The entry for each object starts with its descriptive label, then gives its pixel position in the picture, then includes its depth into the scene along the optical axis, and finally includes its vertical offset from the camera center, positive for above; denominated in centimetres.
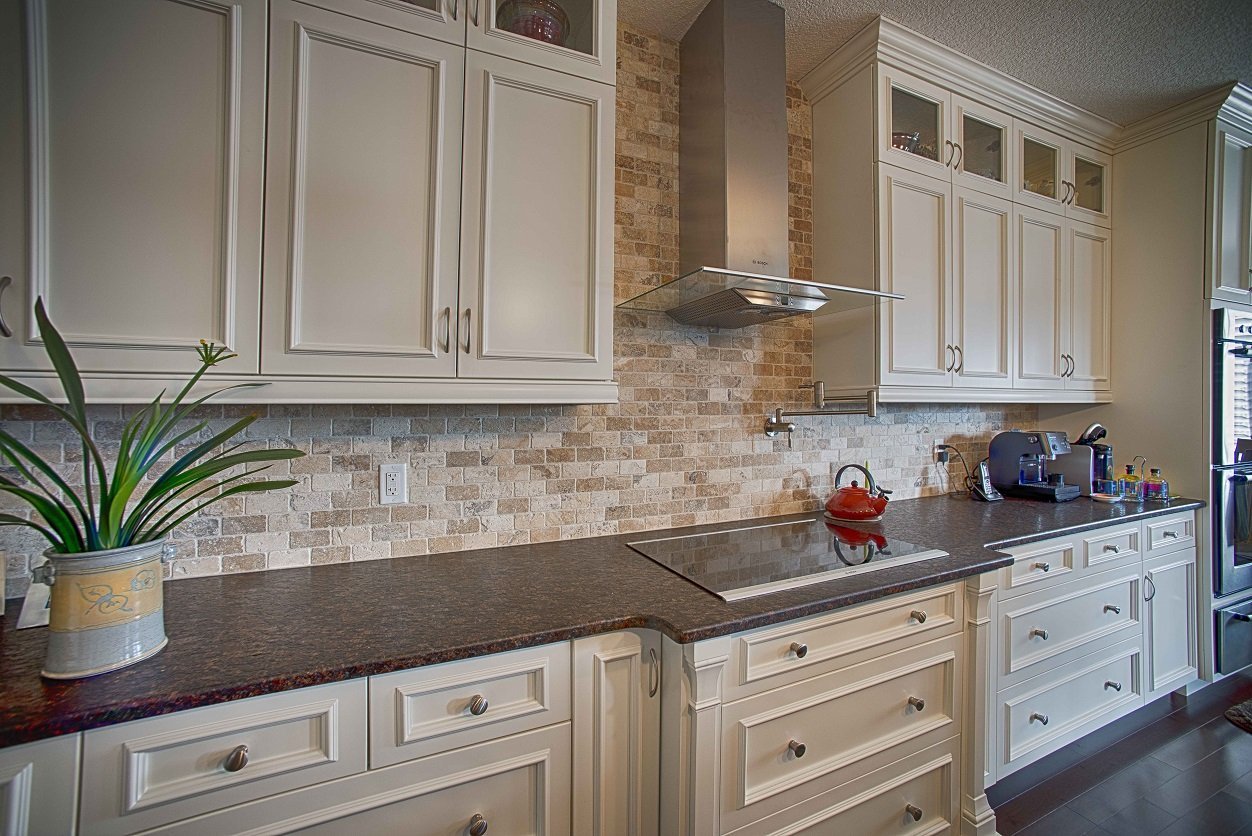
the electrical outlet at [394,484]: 152 -18
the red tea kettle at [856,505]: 200 -31
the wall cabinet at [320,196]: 103 +52
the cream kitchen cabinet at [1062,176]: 240 +124
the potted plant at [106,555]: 85 -24
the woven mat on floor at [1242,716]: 112 -63
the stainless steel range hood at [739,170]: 169 +86
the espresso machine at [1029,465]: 245 -19
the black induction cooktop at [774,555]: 136 -40
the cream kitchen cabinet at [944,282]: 200 +60
